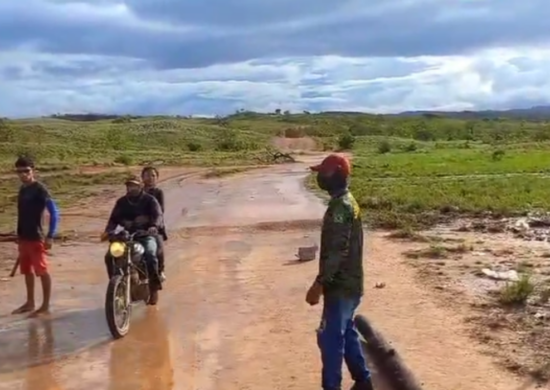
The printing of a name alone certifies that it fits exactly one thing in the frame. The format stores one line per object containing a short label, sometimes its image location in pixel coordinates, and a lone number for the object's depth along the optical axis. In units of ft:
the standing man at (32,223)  31.45
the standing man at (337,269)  20.08
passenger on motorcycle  35.65
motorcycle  28.89
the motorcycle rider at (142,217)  32.37
